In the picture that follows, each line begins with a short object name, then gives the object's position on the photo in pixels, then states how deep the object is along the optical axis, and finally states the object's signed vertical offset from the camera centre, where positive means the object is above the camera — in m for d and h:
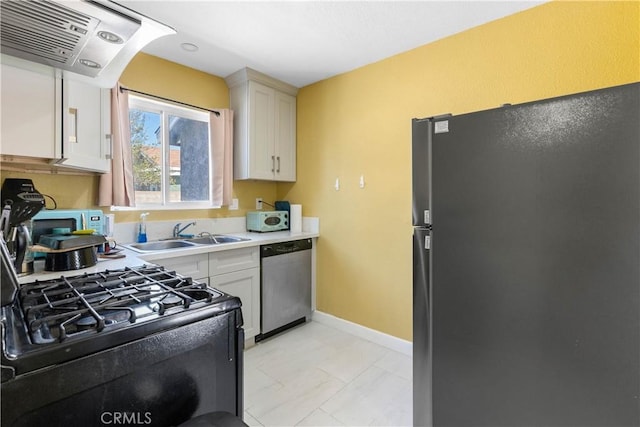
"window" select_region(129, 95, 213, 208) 2.49 +0.52
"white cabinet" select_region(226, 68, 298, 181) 2.80 +0.86
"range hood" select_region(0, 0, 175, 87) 0.84 +0.59
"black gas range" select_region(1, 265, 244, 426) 0.63 -0.34
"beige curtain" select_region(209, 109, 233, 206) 2.80 +0.55
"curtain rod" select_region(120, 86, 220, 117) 2.25 +0.96
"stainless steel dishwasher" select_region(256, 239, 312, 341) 2.55 -0.67
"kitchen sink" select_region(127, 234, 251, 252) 2.32 -0.25
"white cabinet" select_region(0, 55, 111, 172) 1.33 +0.48
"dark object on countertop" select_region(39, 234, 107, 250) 1.38 -0.13
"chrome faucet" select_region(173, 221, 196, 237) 2.59 -0.14
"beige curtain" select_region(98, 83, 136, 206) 2.15 +0.37
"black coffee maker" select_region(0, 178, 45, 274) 1.27 +0.00
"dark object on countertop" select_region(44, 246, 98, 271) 1.41 -0.23
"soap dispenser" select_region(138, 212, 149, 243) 2.37 -0.13
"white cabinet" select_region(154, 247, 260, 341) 2.09 -0.45
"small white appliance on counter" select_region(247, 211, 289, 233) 2.94 -0.09
